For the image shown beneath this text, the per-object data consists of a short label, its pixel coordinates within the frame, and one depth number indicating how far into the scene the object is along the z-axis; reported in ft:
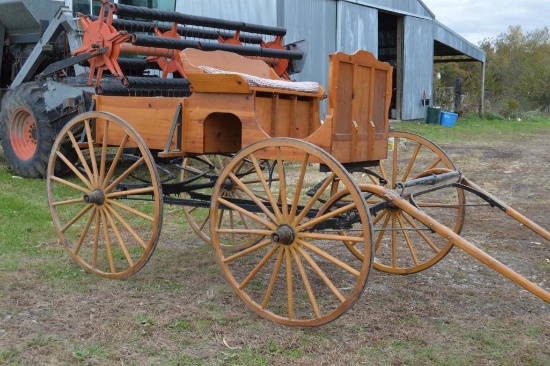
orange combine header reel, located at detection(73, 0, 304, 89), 22.86
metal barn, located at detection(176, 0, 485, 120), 50.62
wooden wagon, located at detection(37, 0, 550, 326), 12.76
